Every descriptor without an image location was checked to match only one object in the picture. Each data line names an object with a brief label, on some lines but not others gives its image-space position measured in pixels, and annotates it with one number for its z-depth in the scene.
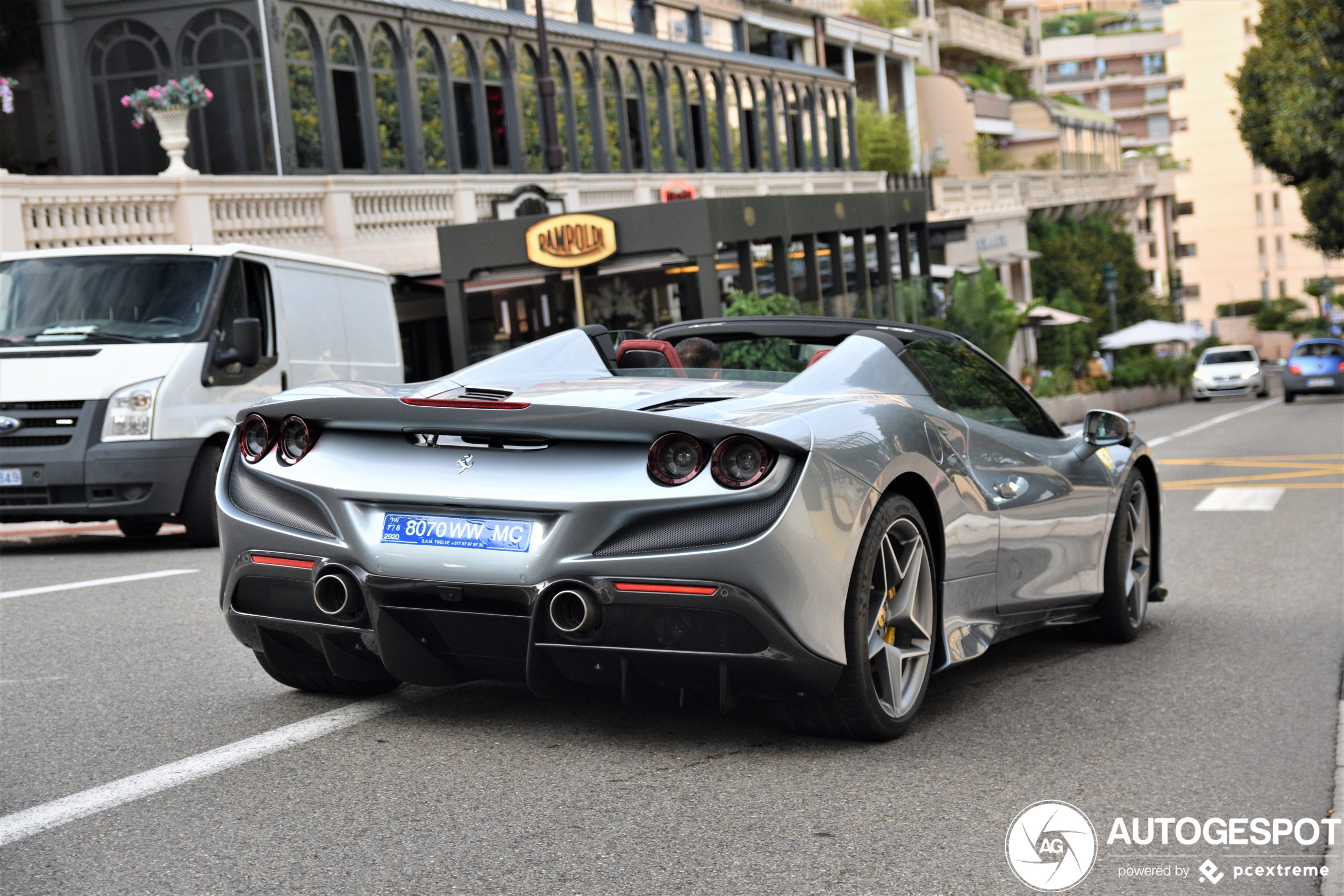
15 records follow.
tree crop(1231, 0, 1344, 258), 28.59
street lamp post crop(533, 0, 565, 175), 25.53
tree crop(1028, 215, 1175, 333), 63.69
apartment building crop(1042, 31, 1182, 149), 138.25
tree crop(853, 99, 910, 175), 53.78
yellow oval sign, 18.94
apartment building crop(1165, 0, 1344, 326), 109.00
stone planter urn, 21.28
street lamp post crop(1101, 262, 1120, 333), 52.75
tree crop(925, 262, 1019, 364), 30.48
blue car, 39.62
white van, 10.60
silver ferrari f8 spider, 4.38
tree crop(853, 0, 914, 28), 61.38
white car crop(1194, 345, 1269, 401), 45.16
